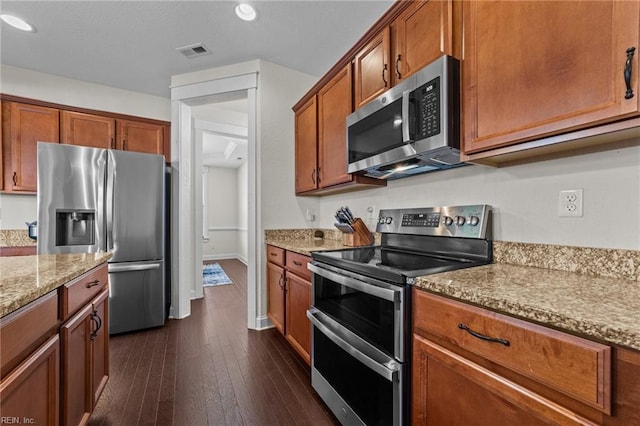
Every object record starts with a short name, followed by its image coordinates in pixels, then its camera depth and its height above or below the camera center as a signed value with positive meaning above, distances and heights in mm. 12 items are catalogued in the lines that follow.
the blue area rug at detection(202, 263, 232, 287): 4758 -1181
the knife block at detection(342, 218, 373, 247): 2191 -175
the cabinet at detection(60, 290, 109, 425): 1110 -686
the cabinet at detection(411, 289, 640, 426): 604 -419
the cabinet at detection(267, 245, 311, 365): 2020 -685
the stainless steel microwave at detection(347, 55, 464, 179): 1283 +461
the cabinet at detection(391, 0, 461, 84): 1309 +900
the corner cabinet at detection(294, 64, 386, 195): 2139 +626
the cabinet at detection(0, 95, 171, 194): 2805 +861
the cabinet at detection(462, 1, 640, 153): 835 +507
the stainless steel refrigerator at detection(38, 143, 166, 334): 2520 -47
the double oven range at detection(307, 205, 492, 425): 1112 -437
